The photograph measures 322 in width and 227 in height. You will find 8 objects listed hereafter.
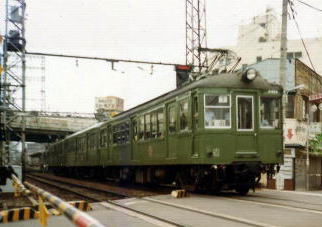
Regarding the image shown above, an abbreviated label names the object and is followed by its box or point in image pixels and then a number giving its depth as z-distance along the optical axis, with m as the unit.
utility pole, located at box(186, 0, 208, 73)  35.33
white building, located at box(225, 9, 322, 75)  53.00
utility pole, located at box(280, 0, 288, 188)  17.33
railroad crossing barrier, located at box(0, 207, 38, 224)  8.91
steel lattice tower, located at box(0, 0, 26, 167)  20.63
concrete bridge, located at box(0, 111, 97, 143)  53.16
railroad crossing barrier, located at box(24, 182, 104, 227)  3.21
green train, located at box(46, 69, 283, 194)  13.16
